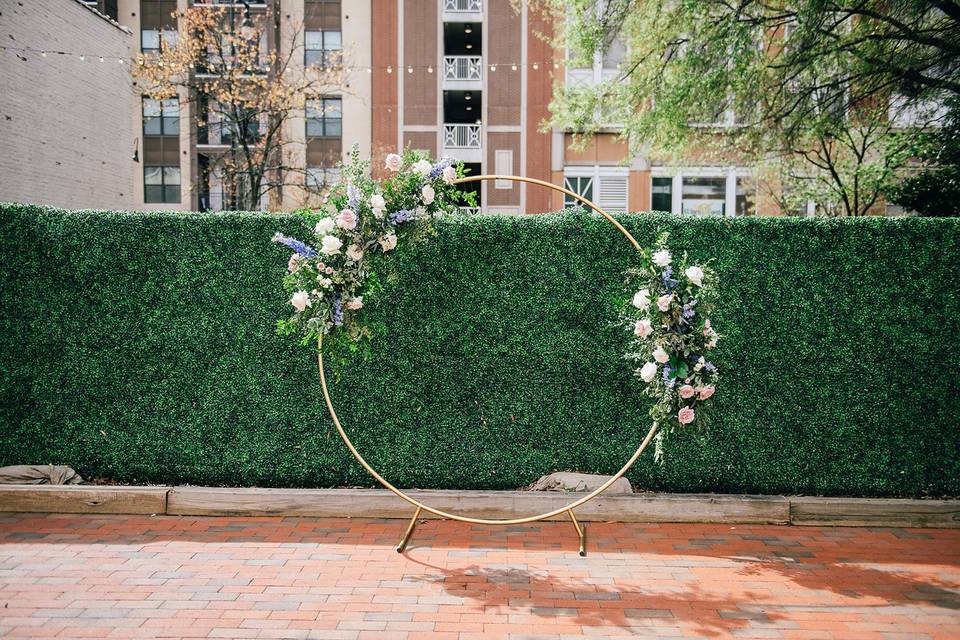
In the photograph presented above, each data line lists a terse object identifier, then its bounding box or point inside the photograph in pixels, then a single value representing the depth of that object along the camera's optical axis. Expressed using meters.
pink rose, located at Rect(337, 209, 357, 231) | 6.00
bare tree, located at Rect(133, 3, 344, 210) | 22.20
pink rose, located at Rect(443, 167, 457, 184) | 6.18
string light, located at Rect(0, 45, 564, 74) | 15.62
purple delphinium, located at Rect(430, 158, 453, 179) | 6.20
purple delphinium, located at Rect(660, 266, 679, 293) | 5.85
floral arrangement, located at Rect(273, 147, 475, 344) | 6.04
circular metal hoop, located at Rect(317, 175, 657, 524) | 5.92
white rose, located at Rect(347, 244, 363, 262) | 6.10
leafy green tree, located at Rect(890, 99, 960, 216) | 12.74
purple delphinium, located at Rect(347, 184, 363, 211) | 6.16
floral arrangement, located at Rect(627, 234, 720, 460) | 5.79
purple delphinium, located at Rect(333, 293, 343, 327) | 6.03
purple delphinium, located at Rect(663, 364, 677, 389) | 5.84
